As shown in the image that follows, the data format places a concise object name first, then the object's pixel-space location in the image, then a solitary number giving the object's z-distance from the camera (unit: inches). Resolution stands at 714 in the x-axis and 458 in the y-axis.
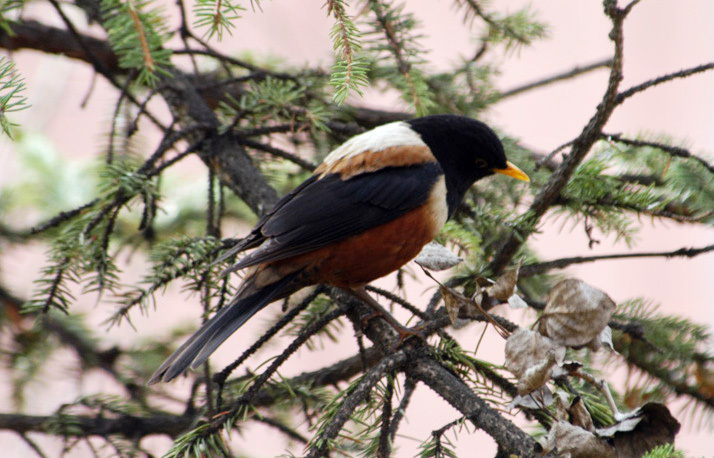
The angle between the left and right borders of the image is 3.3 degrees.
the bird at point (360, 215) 279.4
